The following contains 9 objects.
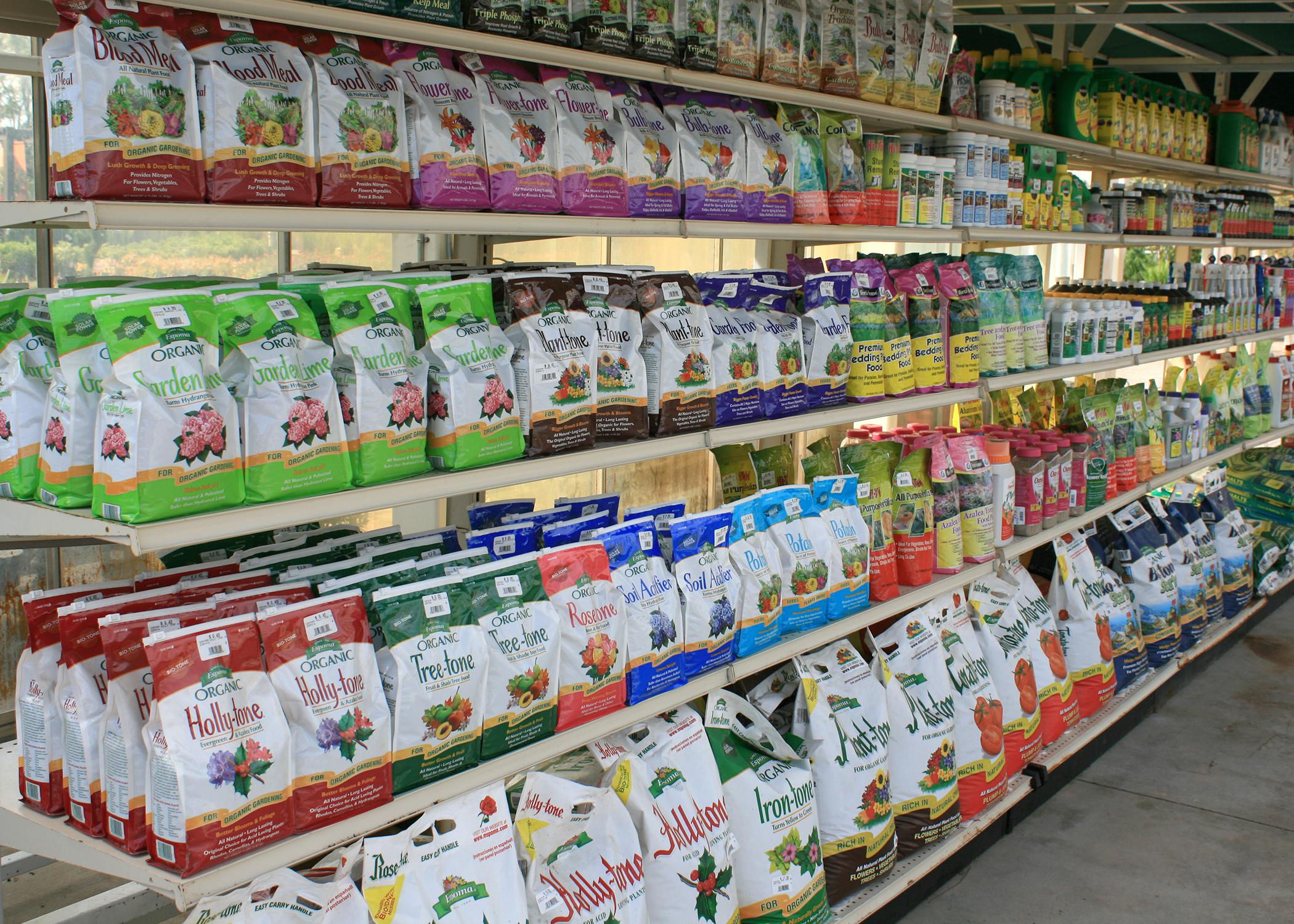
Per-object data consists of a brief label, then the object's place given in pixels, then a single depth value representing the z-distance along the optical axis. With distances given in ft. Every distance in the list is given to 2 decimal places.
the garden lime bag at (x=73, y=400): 5.34
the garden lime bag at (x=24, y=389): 5.67
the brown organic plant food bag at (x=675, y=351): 8.10
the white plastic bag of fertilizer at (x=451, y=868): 6.16
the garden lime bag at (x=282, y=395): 5.70
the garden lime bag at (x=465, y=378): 6.61
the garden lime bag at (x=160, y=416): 5.21
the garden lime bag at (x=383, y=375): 6.18
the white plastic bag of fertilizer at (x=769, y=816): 8.33
